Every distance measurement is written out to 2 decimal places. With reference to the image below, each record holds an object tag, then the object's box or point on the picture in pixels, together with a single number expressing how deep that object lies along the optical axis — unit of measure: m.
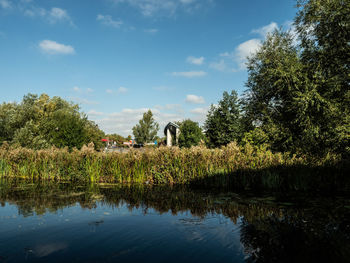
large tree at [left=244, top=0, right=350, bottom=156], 14.71
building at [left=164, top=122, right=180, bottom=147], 37.33
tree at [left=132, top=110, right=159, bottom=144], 52.09
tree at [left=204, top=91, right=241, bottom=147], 20.91
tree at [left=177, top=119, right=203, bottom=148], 25.17
